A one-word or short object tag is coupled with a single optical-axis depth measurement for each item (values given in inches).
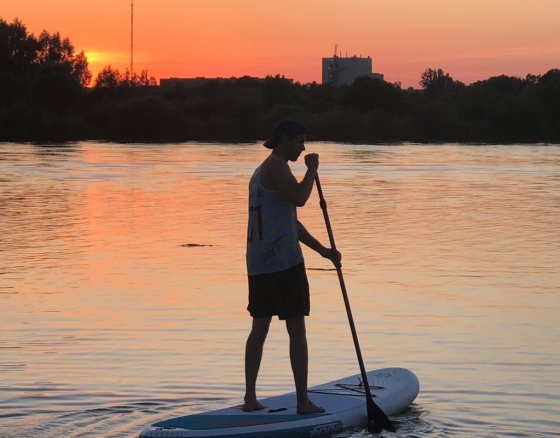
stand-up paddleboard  401.7
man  422.9
